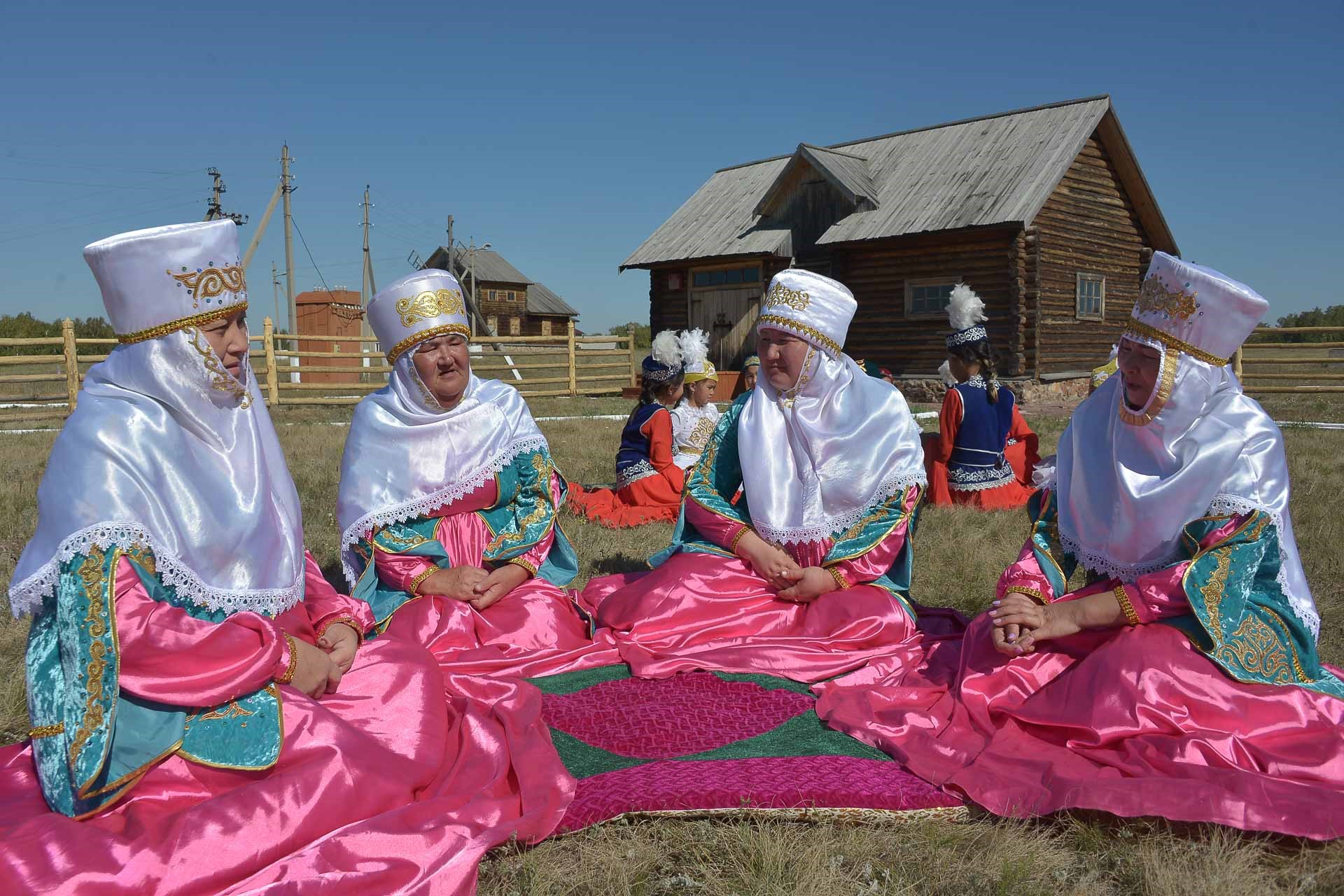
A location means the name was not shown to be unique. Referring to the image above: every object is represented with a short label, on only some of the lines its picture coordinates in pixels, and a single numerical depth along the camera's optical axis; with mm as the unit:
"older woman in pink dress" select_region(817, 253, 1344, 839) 2828
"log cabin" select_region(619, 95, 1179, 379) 17281
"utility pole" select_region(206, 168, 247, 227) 32219
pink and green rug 2842
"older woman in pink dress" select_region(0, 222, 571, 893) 2180
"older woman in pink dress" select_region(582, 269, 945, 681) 4301
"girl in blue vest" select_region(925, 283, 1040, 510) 7648
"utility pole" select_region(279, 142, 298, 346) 28578
